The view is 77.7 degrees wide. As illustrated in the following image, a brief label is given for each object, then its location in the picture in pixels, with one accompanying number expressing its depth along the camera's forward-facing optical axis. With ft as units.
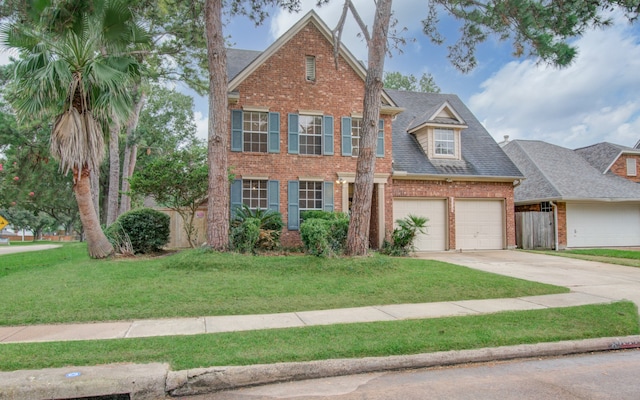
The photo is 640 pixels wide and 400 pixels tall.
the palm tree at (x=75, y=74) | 33.37
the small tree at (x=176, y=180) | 41.27
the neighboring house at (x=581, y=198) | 59.82
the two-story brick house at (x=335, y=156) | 48.14
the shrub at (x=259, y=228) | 39.01
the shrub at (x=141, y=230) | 42.11
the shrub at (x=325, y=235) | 33.17
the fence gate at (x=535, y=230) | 58.23
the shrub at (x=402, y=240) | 46.37
